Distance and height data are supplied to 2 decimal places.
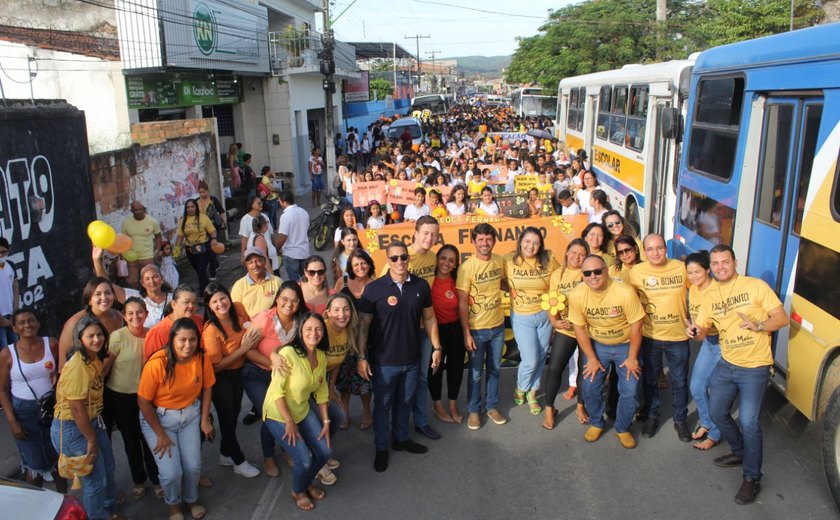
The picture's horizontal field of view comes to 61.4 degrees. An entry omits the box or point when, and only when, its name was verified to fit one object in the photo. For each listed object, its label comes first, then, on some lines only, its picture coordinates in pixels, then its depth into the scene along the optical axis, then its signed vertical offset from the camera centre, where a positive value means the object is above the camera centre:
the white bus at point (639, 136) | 10.48 -0.81
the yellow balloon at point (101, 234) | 7.27 -1.38
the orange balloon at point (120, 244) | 7.78 -1.60
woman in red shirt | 5.89 -1.79
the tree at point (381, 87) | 62.06 +0.57
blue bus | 4.82 -0.79
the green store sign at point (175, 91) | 15.34 +0.12
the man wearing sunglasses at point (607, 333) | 5.40 -1.84
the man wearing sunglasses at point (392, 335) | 5.35 -1.79
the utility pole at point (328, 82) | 18.88 +0.32
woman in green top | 4.71 -2.05
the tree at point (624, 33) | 18.20 +2.03
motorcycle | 13.52 -2.43
